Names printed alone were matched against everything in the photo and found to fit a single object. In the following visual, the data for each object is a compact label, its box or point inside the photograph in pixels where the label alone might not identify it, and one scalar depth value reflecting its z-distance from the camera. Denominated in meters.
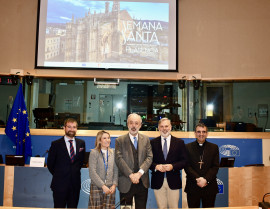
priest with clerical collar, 2.78
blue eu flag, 4.72
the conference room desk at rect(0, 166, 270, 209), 3.17
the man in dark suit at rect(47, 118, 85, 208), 2.78
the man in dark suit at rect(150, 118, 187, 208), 2.76
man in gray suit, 2.67
